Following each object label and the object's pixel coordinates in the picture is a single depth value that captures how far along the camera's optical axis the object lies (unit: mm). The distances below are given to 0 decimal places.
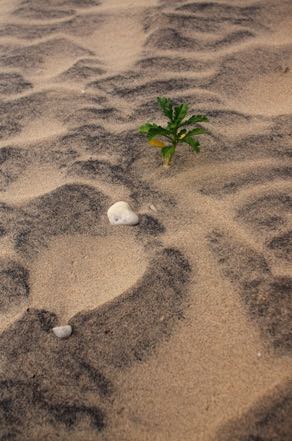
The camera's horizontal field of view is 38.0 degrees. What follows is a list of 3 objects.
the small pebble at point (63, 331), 426
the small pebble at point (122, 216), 512
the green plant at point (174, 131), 560
